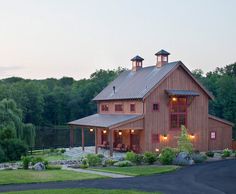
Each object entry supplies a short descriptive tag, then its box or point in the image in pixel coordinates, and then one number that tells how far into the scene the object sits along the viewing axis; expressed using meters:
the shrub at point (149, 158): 31.36
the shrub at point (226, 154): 35.59
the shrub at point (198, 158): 32.28
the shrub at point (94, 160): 30.62
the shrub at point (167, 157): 30.89
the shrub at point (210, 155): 35.72
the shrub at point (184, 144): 33.97
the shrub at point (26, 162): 28.03
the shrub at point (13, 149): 35.75
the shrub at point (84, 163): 29.28
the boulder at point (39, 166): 27.08
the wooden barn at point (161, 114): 38.34
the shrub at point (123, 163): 30.05
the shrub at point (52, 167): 27.94
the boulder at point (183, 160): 30.89
